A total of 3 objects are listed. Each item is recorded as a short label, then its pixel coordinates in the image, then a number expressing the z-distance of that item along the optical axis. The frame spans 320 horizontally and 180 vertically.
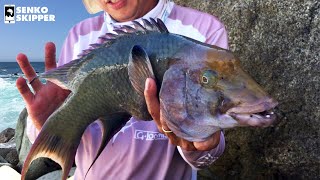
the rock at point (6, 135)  5.51
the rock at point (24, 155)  3.31
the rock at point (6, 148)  4.37
